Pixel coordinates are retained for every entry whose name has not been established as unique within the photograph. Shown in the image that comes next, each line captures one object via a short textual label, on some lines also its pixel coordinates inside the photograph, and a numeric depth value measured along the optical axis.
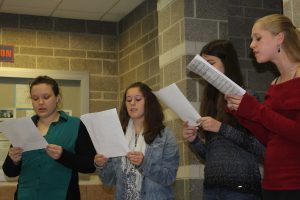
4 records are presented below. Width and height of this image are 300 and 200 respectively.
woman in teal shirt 2.70
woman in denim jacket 2.54
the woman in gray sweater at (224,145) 2.31
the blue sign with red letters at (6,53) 5.20
